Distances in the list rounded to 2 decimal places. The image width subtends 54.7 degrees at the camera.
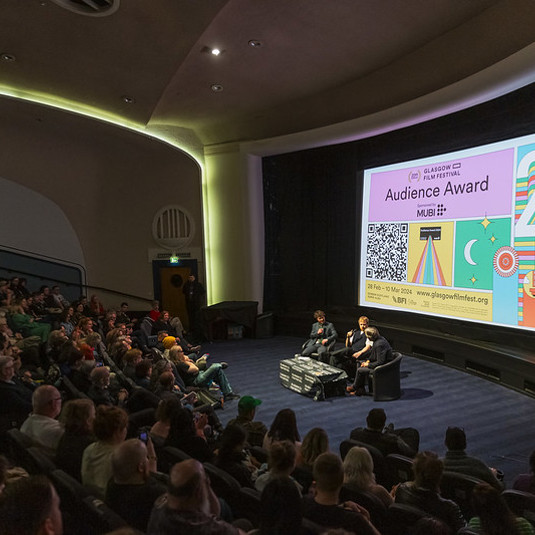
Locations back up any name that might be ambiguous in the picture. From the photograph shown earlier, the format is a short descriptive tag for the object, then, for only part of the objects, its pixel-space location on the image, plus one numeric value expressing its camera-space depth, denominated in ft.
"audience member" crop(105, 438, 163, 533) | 7.69
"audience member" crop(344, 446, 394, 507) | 9.14
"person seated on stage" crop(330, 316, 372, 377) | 23.70
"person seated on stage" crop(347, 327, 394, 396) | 22.03
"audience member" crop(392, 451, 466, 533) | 8.64
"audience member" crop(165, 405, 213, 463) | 11.00
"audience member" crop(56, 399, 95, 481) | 9.60
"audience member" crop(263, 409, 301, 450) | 11.82
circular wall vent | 40.81
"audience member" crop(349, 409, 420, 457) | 12.34
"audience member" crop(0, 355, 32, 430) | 12.59
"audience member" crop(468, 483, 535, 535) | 7.38
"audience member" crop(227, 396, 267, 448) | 13.43
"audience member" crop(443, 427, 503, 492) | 10.59
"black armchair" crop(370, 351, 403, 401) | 21.26
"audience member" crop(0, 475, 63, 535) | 5.34
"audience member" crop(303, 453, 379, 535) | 7.41
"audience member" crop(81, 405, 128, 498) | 8.86
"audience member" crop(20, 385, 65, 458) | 10.41
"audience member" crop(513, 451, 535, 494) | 9.60
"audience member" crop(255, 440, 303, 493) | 8.27
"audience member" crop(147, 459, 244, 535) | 6.41
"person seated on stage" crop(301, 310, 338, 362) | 26.58
